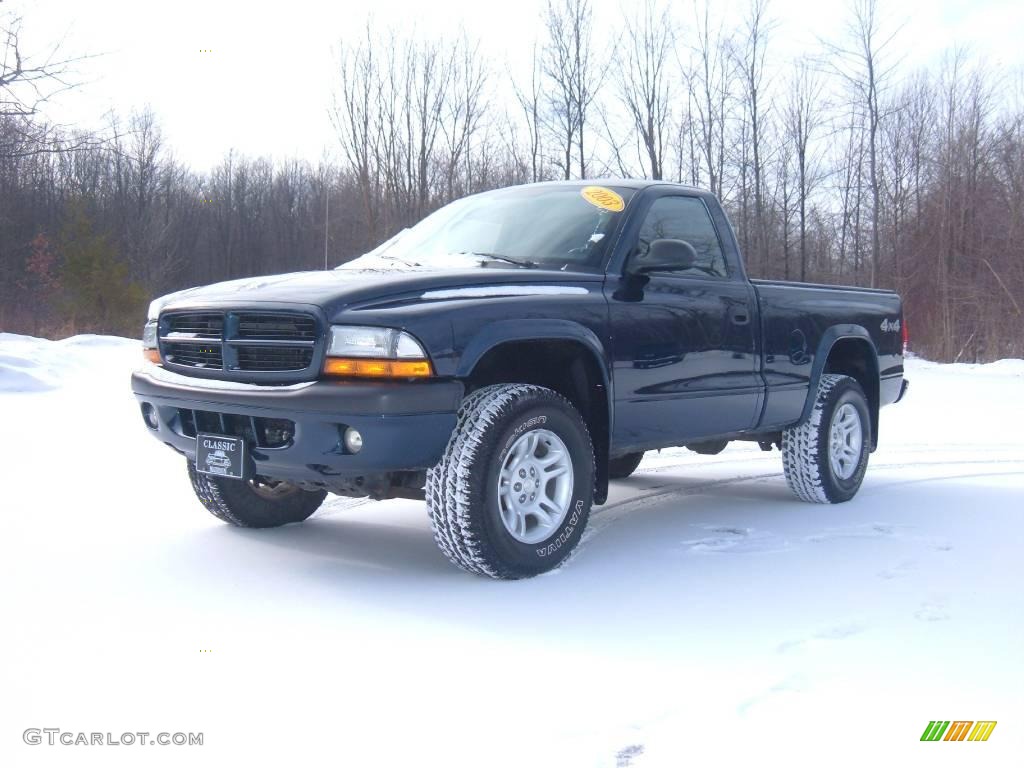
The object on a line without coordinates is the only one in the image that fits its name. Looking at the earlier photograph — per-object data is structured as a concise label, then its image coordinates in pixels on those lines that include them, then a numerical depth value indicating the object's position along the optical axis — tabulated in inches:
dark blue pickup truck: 146.5
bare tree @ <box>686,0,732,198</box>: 1222.3
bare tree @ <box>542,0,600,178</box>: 1183.3
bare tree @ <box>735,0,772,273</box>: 1218.6
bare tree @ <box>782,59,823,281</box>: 1236.5
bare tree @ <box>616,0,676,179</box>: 1193.4
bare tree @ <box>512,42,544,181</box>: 1202.6
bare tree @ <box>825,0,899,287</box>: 1195.3
